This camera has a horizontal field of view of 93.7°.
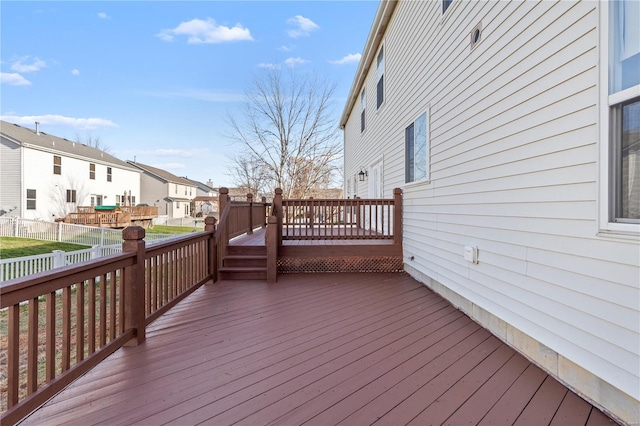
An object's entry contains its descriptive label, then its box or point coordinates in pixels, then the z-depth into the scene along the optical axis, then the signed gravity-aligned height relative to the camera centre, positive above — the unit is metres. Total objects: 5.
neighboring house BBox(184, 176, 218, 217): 37.97 +1.73
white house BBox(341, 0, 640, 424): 1.75 +0.27
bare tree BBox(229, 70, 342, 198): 15.16 +4.30
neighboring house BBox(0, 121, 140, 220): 16.78 +2.21
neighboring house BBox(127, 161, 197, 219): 32.03 +2.07
